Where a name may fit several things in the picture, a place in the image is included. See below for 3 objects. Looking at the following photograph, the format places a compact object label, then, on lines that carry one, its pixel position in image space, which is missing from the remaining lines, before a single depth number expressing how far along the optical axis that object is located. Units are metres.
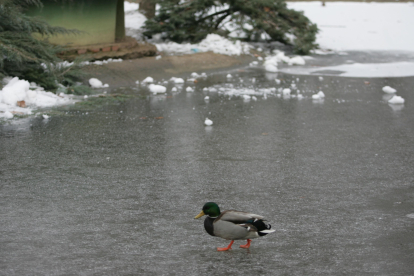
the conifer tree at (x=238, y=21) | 28.83
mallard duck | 6.95
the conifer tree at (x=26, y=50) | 16.17
